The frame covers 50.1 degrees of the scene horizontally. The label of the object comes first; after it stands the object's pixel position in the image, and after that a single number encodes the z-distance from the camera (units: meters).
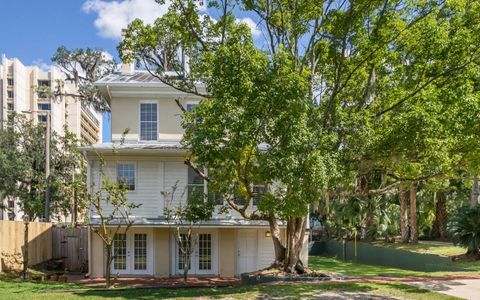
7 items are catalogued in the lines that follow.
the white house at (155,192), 22.62
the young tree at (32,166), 40.06
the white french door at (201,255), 23.42
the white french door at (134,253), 23.16
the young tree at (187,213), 18.16
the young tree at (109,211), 18.38
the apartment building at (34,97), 97.00
